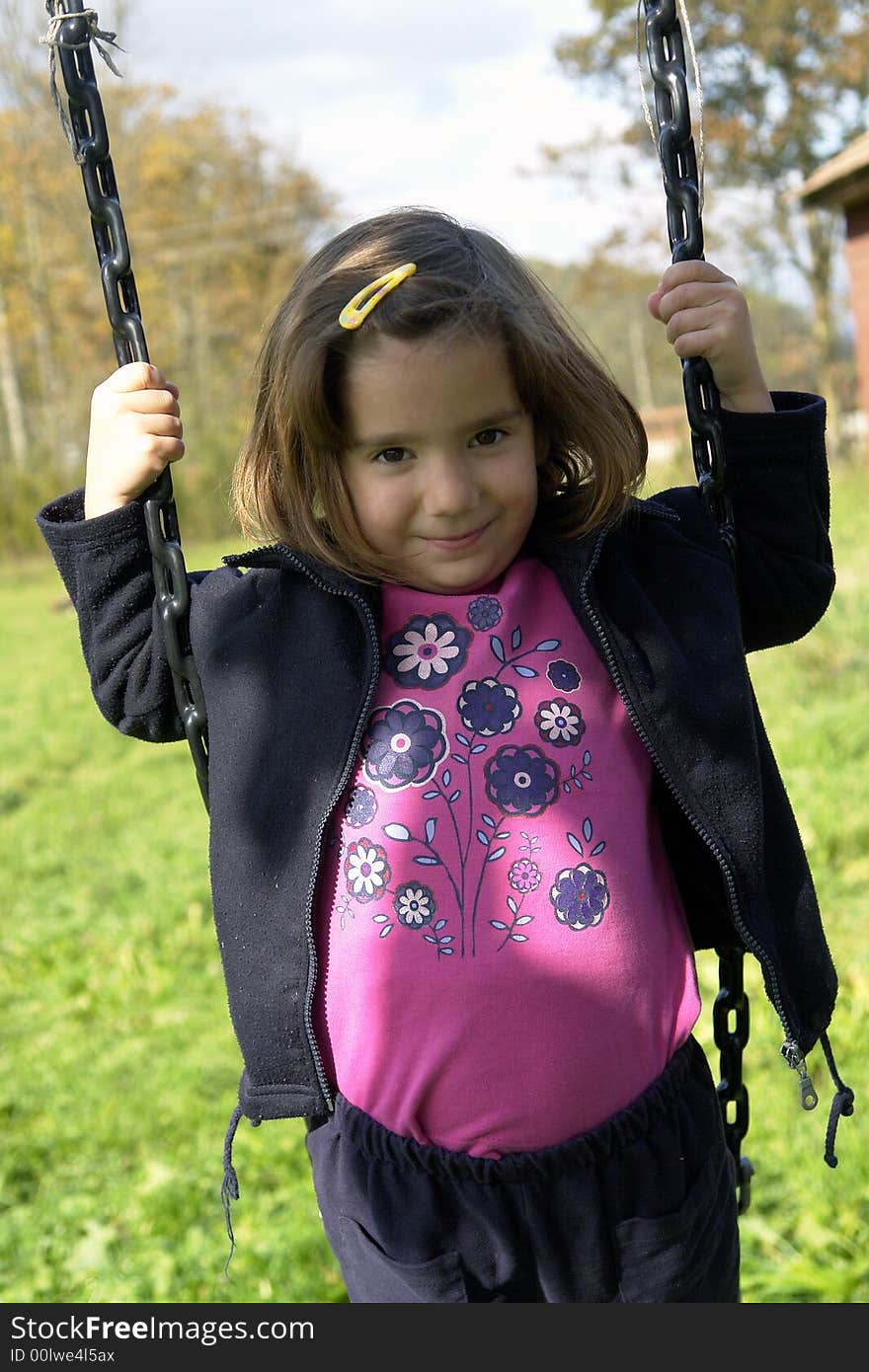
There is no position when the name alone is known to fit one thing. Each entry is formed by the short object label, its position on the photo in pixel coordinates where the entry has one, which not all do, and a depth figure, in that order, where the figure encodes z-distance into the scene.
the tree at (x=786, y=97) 20.61
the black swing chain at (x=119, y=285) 1.76
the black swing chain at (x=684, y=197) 1.75
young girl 1.62
